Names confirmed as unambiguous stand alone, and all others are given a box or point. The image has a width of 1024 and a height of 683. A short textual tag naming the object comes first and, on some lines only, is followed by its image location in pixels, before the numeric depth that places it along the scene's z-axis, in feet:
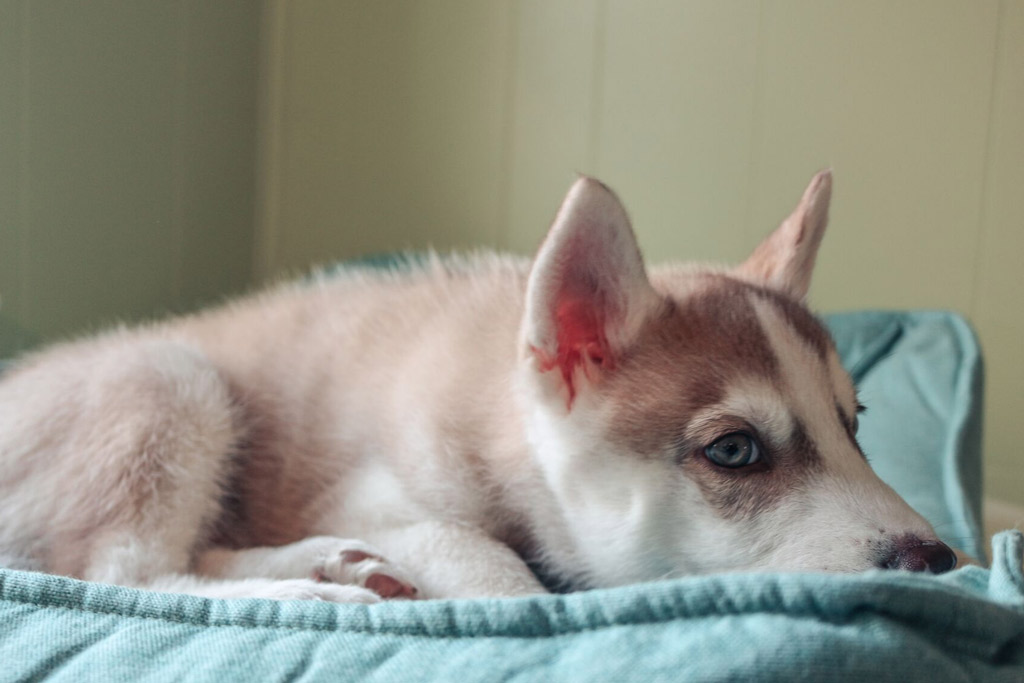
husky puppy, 2.74
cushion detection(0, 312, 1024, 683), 2.31
